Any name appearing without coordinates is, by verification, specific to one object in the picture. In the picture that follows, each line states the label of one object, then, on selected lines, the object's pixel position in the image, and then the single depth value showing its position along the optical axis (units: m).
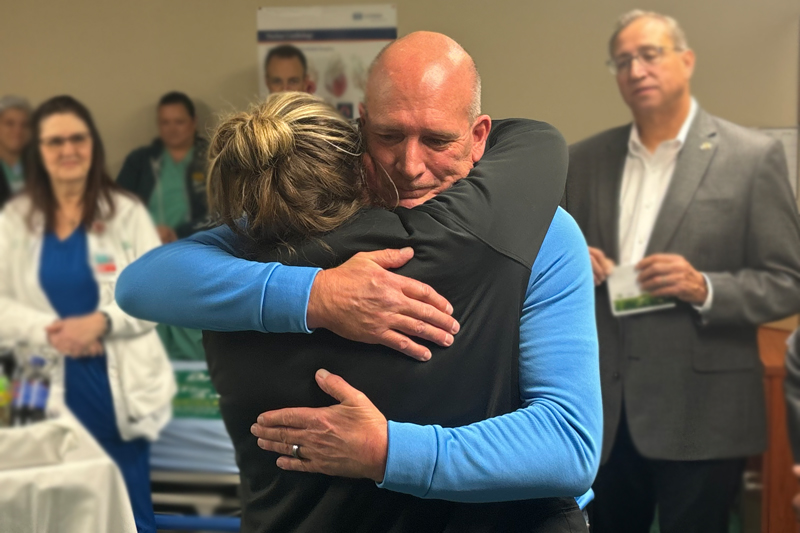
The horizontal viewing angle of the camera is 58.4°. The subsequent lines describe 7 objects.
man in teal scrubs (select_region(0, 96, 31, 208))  2.15
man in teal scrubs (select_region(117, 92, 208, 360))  2.12
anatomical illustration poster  2.01
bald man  1.02
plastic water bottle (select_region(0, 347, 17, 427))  2.14
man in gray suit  1.86
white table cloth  2.00
